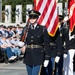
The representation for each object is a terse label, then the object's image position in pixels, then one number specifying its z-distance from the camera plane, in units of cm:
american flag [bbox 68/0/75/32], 1458
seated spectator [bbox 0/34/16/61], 2493
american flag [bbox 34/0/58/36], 1310
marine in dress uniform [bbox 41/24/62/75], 1476
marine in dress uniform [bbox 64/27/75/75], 1426
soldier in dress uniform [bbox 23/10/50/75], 1187
